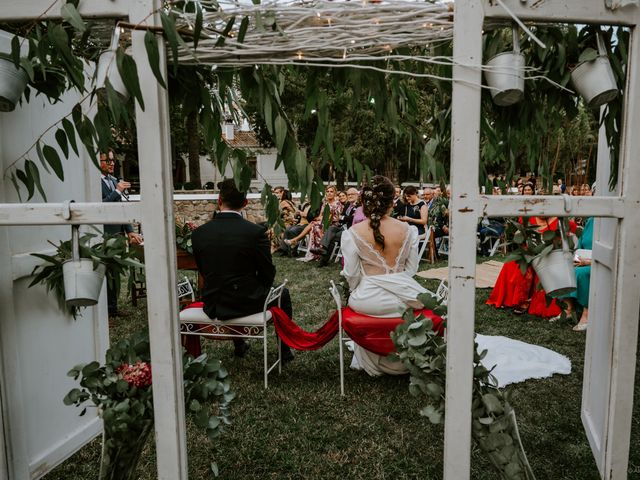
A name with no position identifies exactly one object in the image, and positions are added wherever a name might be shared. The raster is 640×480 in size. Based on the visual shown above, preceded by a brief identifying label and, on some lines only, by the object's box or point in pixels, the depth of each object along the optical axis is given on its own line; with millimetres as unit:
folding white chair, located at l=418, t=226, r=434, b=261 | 7955
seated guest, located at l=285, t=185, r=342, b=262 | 9125
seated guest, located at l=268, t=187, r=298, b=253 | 10236
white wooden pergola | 1556
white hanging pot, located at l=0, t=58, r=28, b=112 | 1656
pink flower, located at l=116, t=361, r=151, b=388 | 1734
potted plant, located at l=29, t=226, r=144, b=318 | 1671
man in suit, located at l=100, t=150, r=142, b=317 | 5488
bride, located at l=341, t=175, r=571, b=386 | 3654
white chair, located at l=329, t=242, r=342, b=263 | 8773
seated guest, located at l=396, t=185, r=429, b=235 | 8672
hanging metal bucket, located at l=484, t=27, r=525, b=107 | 1590
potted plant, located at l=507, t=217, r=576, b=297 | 1711
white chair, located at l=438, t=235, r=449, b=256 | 9219
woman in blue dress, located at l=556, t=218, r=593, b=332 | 4570
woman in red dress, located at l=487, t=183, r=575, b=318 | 5336
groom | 3631
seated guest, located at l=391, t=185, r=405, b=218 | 9070
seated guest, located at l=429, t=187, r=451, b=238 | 9570
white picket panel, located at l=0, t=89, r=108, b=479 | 2182
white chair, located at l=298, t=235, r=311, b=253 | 9451
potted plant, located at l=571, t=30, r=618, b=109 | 1629
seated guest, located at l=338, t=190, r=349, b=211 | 10052
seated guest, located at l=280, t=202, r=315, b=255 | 9602
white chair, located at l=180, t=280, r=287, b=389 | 3592
